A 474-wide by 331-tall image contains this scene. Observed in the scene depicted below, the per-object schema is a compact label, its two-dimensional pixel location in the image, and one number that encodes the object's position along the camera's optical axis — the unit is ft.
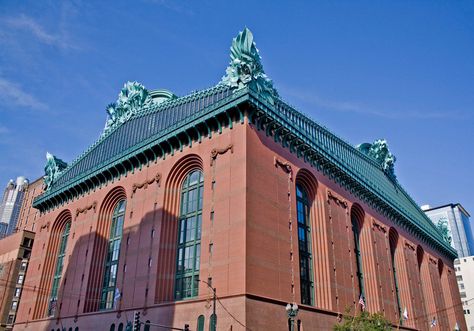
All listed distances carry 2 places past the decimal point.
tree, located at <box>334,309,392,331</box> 116.26
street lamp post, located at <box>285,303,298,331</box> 84.28
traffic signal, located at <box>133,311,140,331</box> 88.79
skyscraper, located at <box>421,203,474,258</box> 561.84
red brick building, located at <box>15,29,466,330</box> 112.47
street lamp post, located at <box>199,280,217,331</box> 98.99
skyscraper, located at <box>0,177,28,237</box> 545.60
